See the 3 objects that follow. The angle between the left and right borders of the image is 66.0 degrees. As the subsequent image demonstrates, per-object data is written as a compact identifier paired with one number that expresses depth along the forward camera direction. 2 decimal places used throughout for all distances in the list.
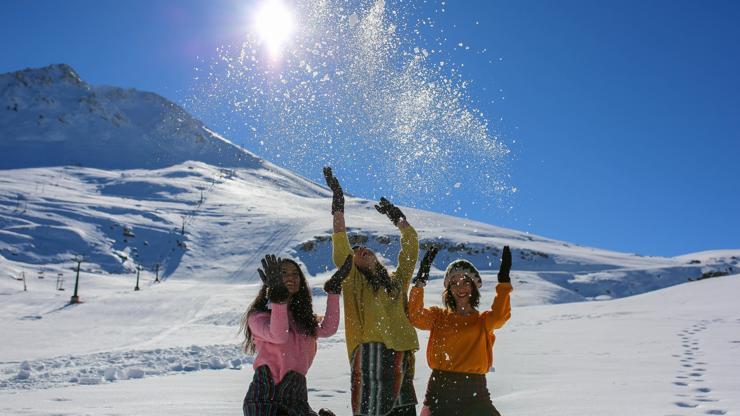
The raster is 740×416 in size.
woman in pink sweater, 4.02
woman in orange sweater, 4.36
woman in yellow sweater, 4.45
